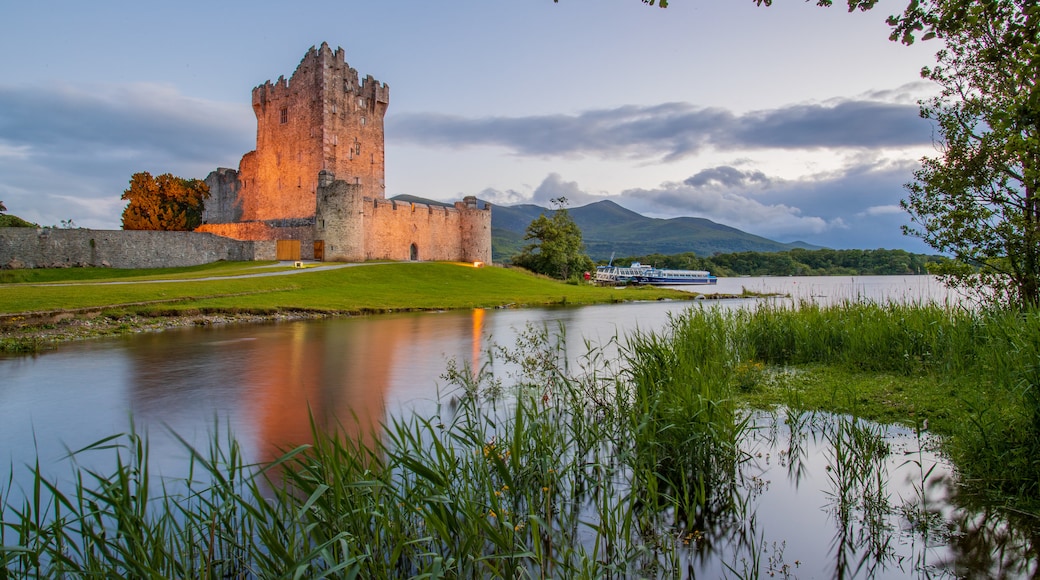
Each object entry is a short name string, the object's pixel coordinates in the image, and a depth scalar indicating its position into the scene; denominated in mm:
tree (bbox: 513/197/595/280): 60062
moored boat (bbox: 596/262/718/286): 76944
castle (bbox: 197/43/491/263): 46562
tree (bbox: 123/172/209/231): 50875
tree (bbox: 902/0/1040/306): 9742
